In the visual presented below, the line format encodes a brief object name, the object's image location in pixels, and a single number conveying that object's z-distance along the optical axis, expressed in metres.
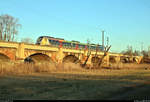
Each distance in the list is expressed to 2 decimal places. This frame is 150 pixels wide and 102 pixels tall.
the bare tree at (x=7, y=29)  50.17
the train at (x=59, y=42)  43.50
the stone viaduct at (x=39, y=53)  28.55
